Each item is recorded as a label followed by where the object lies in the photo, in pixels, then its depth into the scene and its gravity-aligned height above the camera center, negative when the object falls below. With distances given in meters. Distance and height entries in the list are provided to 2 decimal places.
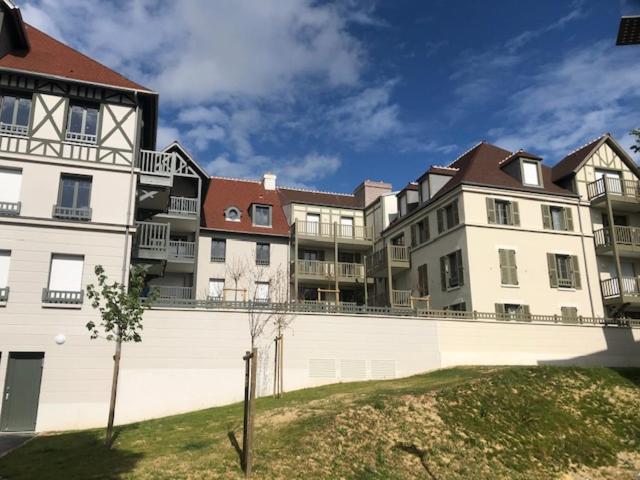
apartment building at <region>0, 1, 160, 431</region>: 18.86 +5.66
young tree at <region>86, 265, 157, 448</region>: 14.03 +0.98
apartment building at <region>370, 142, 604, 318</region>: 28.42 +5.51
